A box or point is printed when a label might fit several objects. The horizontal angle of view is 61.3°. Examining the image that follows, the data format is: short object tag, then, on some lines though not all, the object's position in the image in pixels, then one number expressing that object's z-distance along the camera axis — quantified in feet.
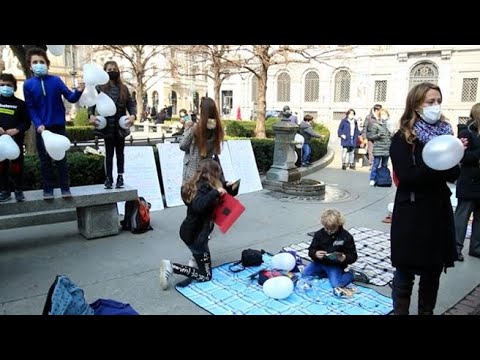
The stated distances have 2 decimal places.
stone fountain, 29.11
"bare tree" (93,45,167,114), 84.08
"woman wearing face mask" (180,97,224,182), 16.47
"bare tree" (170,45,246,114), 48.77
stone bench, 16.31
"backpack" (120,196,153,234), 18.44
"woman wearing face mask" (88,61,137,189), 17.58
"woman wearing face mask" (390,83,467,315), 9.24
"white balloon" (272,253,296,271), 14.08
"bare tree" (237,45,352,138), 43.88
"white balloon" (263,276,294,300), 12.24
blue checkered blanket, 11.66
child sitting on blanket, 13.12
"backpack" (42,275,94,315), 8.82
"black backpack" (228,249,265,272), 14.88
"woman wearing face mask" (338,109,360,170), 38.70
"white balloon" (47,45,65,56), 14.90
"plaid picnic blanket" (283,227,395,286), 14.55
